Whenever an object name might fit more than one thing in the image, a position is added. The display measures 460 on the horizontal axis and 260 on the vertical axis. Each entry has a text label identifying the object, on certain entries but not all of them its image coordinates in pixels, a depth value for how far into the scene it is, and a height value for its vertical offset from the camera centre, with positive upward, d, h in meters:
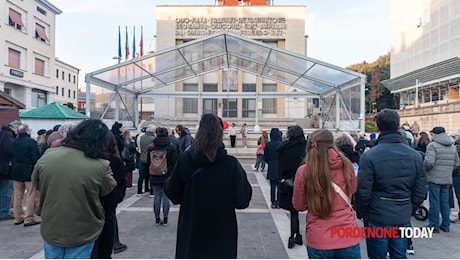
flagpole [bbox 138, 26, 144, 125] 29.23 +8.27
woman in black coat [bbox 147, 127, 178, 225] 5.54 -0.82
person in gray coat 5.26 -0.70
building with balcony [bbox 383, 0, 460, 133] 32.16 +9.15
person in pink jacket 2.48 -0.57
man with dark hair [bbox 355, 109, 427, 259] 2.86 -0.53
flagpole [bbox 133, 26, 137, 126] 29.02 +8.21
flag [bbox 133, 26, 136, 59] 29.02 +8.16
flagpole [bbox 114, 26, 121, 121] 16.17 +1.29
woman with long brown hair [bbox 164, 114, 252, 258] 2.49 -0.55
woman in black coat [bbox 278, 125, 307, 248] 4.57 -0.46
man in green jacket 2.39 -0.50
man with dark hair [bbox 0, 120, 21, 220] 5.83 -0.74
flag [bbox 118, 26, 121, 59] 24.81 +7.00
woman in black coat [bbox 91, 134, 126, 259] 2.73 -0.72
